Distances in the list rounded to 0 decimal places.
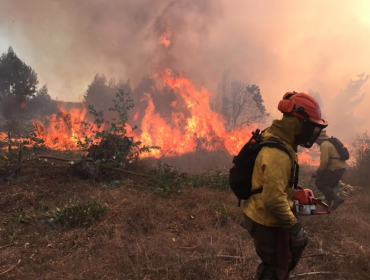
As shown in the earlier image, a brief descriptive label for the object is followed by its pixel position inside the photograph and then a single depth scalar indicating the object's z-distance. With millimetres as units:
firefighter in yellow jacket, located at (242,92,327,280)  2062
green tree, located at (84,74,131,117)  32944
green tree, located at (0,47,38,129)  27672
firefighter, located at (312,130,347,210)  5715
